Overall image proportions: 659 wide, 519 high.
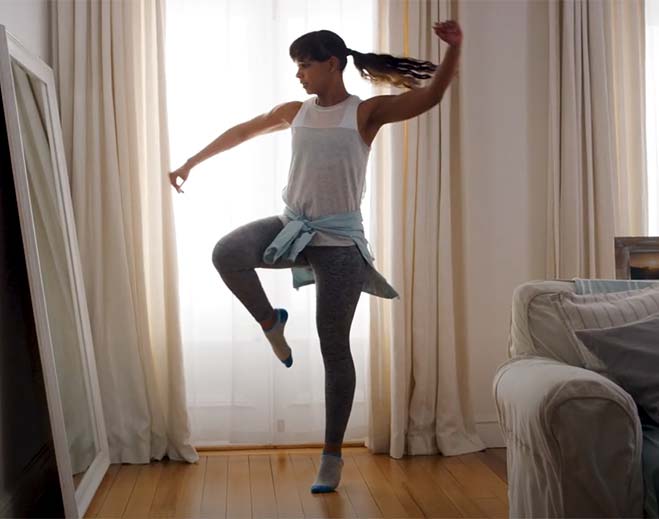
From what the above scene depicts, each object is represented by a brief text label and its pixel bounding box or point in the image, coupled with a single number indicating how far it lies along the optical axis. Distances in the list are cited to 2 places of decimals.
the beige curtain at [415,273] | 3.93
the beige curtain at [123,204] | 3.77
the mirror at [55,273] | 2.94
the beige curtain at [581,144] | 4.05
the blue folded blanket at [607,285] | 2.64
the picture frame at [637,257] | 3.54
